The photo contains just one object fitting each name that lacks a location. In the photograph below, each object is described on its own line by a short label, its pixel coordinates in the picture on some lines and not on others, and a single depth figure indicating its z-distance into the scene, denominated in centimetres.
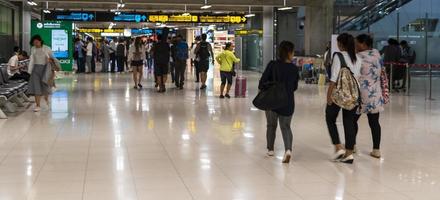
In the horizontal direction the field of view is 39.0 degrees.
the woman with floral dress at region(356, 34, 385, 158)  700
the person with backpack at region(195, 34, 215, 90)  1780
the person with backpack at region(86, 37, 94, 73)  2834
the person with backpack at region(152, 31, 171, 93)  1680
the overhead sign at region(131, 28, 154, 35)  4966
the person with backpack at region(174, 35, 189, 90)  1784
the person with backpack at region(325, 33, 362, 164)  664
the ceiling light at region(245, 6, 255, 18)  2917
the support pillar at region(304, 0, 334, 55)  2261
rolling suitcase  1518
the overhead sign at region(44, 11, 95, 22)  2744
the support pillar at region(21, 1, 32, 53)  2389
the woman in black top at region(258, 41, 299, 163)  677
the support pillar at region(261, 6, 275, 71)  2731
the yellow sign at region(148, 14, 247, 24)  2798
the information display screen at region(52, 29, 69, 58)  2436
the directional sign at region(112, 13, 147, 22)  2792
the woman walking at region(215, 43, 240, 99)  1470
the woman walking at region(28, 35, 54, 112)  1152
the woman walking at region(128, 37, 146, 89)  1836
